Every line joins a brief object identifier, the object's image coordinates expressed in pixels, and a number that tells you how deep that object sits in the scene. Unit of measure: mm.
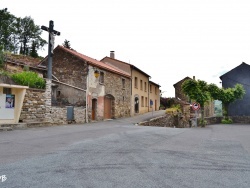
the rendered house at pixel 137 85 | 23165
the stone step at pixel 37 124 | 10948
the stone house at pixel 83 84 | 16338
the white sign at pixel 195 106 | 14472
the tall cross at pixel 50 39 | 13380
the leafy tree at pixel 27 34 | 38675
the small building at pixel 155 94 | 28990
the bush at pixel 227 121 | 21223
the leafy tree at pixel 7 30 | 30458
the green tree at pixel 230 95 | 20921
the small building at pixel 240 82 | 23529
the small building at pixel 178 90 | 35589
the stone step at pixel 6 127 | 9453
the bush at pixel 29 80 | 11224
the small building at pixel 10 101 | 10308
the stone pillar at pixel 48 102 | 12470
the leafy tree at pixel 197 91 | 16224
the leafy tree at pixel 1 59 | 13058
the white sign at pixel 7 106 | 10302
